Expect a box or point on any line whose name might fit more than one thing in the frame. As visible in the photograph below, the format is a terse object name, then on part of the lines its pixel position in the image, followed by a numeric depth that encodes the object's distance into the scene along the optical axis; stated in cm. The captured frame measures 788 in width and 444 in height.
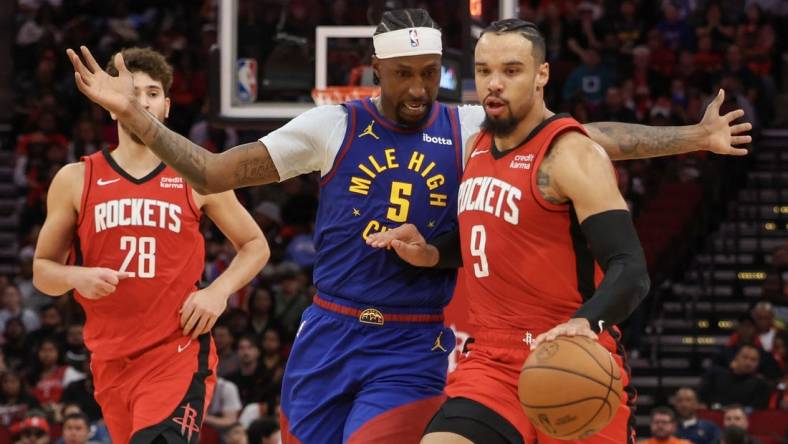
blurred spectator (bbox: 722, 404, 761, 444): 1270
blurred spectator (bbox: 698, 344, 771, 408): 1369
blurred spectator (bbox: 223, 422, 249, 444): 1225
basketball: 492
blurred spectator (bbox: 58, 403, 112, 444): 1295
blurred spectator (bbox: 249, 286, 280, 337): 1562
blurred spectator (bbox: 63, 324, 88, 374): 1497
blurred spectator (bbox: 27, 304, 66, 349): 1546
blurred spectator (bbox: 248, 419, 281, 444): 1246
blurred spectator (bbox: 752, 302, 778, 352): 1487
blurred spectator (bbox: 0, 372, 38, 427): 1416
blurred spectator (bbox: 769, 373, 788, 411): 1353
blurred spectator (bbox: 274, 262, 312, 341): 1555
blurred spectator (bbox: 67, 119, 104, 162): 1905
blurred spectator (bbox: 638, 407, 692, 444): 1254
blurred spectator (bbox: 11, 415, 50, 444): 1259
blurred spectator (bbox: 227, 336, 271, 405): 1439
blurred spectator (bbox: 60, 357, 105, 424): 1395
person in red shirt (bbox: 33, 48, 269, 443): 678
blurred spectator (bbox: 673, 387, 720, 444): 1283
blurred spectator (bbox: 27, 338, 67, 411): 1485
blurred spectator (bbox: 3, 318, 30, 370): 1562
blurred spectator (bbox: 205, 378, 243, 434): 1352
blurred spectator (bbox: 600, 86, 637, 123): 1847
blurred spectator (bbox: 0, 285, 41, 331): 1620
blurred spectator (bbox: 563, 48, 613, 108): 1919
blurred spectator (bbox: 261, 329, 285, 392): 1469
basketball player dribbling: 530
